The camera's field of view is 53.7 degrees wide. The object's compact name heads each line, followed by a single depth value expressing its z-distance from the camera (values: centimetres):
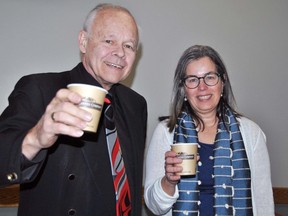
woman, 176
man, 92
